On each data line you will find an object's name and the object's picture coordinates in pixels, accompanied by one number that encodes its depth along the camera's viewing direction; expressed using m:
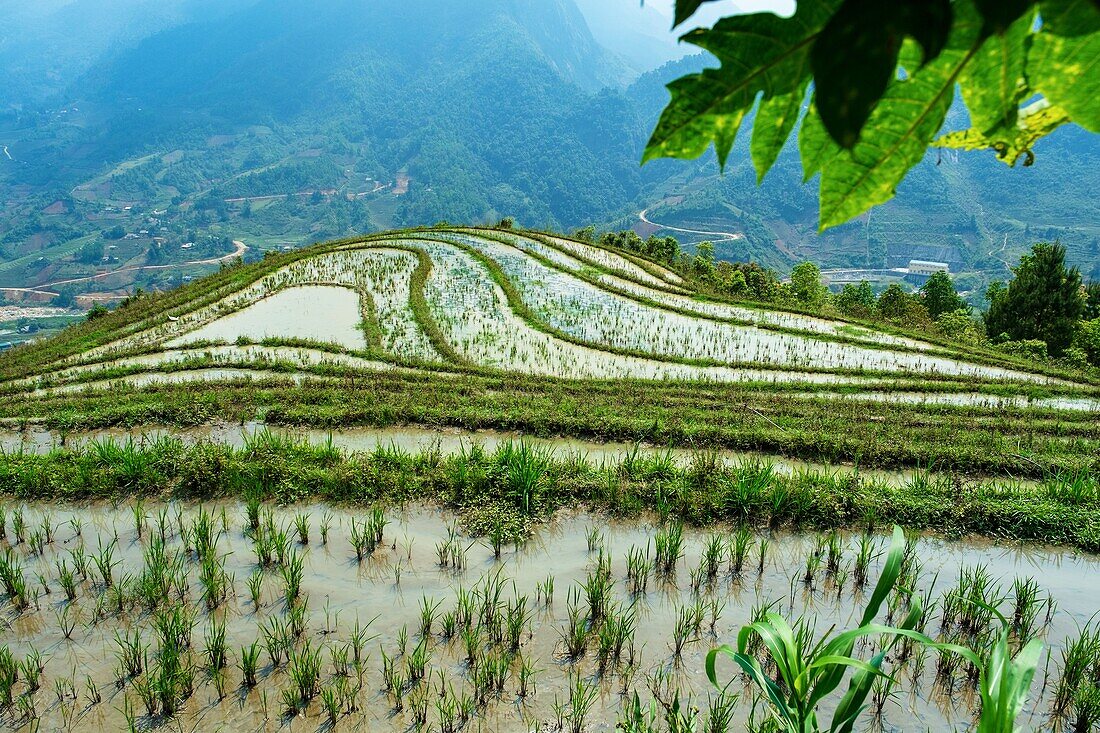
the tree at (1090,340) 13.35
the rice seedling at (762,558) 3.74
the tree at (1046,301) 15.16
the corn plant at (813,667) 1.78
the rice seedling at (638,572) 3.66
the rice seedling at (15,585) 3.47
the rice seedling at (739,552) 3.79
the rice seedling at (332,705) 2.68
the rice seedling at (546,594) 3.46
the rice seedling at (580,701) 2.63
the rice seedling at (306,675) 2.79
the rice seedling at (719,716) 2.47
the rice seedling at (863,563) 3.72
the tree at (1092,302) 17.49
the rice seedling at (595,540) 4.12
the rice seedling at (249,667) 2.87
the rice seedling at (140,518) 4.28
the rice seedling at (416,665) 2.90
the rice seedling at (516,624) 3.14
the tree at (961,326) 16.36
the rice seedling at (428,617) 3.23
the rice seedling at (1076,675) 2.67
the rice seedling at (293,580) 3.43
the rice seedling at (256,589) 3.51
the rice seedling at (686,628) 3.14
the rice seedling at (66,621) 3.25
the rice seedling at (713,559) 3.74
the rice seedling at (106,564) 3.64
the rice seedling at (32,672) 2.84
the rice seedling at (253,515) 4.27
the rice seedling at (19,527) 4.21
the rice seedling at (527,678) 2.84
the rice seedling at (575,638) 3.08
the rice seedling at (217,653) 2.93
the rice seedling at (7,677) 2.73
